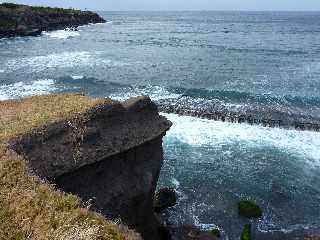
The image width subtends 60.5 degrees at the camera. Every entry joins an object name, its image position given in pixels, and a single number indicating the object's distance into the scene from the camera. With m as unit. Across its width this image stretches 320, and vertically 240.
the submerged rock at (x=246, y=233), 16.36
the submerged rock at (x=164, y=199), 17.82
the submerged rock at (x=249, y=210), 17.83
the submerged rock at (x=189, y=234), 15.99
